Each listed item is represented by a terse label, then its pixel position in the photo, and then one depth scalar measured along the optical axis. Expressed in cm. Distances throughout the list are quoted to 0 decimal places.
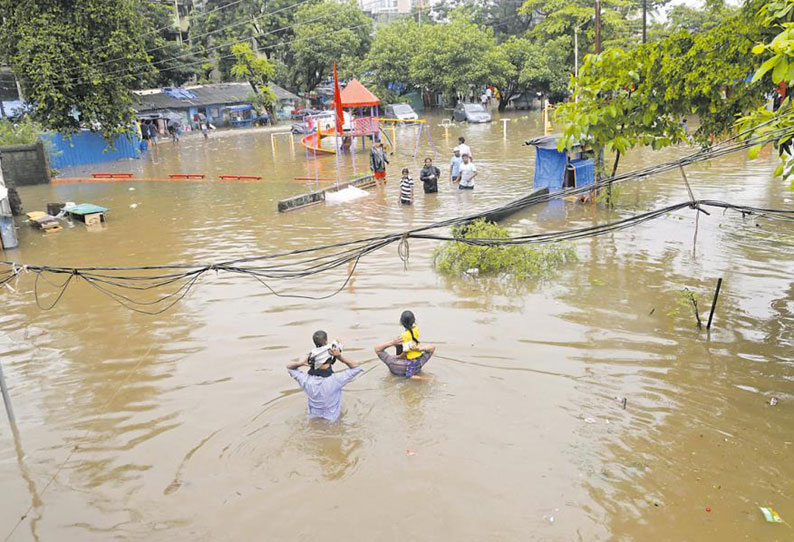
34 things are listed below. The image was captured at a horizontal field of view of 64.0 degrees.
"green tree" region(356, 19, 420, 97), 5175
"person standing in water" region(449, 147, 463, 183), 2003
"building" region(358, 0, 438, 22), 11699
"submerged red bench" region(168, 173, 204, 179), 2621
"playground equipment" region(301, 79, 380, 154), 2792
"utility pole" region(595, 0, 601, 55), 1814
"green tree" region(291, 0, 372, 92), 5438
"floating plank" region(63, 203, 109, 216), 1794
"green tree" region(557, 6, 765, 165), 876
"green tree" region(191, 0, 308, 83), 5497
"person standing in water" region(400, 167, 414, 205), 1795
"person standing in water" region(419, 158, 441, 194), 1933
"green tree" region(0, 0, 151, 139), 2502
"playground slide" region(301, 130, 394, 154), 3080
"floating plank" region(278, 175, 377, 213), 1817
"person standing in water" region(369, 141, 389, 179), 2152
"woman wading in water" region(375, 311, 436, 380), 781
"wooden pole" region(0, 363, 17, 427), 723
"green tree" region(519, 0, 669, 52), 4316
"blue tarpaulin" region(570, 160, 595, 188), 1873
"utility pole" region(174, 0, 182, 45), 5418
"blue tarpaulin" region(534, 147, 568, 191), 1865
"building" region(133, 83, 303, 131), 4756
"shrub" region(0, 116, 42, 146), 2736
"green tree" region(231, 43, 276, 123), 5059
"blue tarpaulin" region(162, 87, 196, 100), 4953
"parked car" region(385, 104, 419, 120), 4632
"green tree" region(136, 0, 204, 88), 4843
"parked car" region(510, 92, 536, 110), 5744
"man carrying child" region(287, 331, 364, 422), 705
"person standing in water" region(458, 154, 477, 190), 1966
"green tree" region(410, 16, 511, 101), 4884
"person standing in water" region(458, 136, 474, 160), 2003
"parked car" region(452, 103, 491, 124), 4453
